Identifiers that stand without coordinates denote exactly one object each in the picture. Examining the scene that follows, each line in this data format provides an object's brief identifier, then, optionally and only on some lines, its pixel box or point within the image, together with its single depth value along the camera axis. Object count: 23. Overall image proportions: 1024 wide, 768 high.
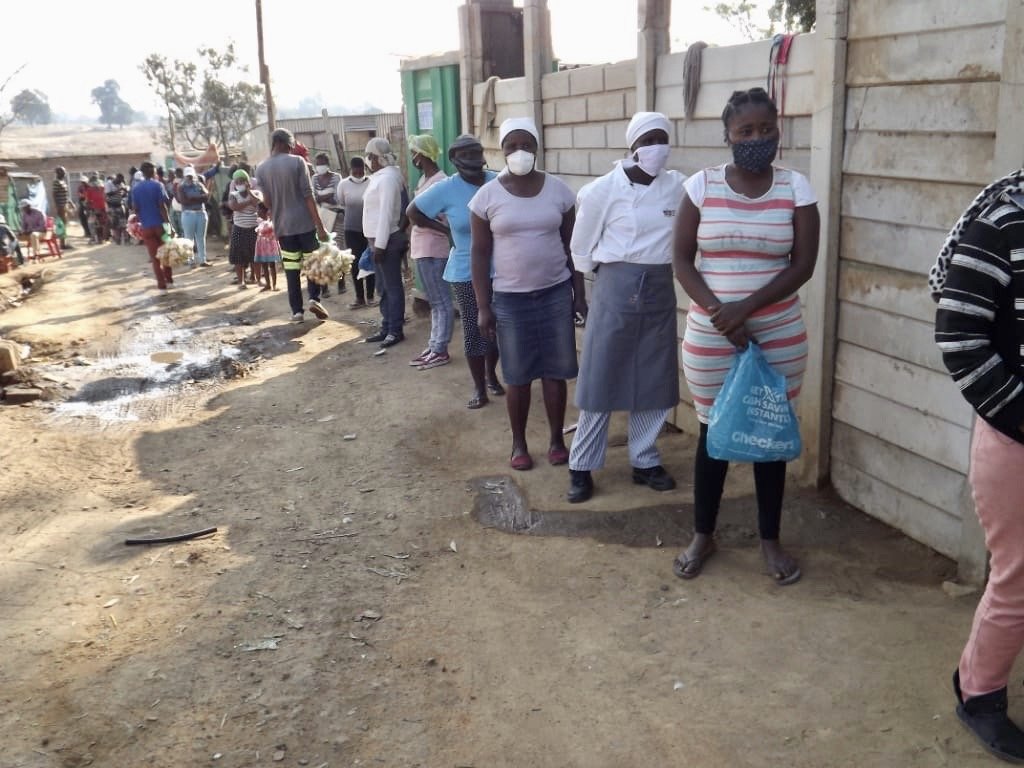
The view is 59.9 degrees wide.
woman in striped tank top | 3.17
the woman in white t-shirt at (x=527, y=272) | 4.59
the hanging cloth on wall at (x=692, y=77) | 4.70
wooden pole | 21.11
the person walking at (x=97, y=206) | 22.34
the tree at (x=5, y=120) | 24.96
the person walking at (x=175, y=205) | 19.75
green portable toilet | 8.23
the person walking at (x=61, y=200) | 21.61
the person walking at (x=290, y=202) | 8.72
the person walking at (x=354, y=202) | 9.10
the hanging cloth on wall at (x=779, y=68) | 4.12
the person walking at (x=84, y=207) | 22.66
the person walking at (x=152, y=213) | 12.66
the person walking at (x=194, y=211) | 13.98
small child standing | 11.72
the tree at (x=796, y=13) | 15.18
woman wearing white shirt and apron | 4.03
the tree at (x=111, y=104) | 127.38
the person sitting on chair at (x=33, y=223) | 18.78
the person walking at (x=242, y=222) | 12.07
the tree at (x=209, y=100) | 42.69
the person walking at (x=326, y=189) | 11.06
